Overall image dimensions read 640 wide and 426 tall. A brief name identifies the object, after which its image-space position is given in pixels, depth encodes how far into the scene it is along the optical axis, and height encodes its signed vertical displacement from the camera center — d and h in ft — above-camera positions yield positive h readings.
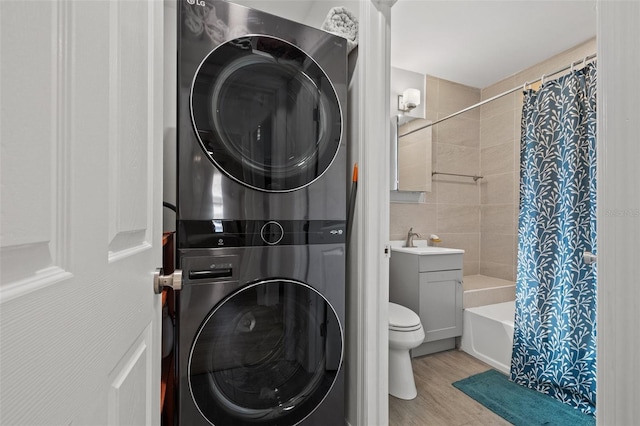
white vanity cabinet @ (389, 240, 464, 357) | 7.55 -2.09
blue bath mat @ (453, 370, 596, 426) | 5.19 -3.74
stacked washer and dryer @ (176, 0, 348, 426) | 3.34 -0.07
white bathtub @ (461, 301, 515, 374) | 6.99 -3.10
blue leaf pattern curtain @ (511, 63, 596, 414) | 5.52 -0.59
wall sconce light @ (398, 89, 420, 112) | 9.04 +3.67
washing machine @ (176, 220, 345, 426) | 3.35 -1.44
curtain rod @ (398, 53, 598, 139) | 6.26 +2.86
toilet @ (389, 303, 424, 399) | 5.75 -2.88
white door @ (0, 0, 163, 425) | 0.67 +0.00
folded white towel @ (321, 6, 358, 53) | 4.47 +2.97
